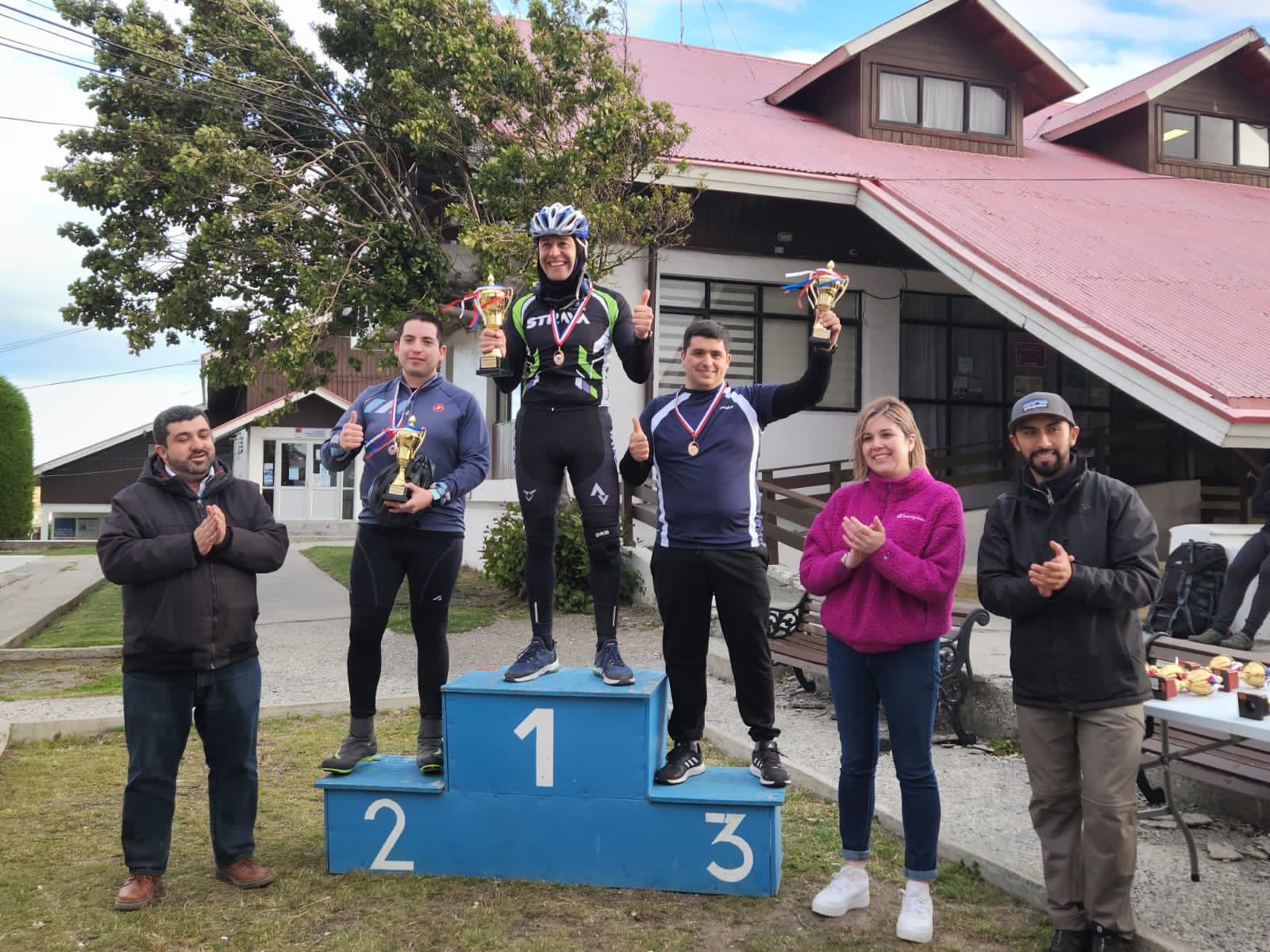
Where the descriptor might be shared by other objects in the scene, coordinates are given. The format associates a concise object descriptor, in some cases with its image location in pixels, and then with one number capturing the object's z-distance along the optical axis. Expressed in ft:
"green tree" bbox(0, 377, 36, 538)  94.27
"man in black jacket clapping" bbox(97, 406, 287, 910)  13.50
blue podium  14.33
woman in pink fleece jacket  12.57
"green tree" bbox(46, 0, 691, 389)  37.11
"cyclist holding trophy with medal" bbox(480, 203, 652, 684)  15.46
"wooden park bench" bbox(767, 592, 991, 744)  21.94
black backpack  26.86
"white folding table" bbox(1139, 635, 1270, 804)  14.99
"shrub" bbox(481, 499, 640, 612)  38.27
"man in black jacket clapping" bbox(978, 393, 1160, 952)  11.71
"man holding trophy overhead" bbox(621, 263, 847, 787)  14.38
